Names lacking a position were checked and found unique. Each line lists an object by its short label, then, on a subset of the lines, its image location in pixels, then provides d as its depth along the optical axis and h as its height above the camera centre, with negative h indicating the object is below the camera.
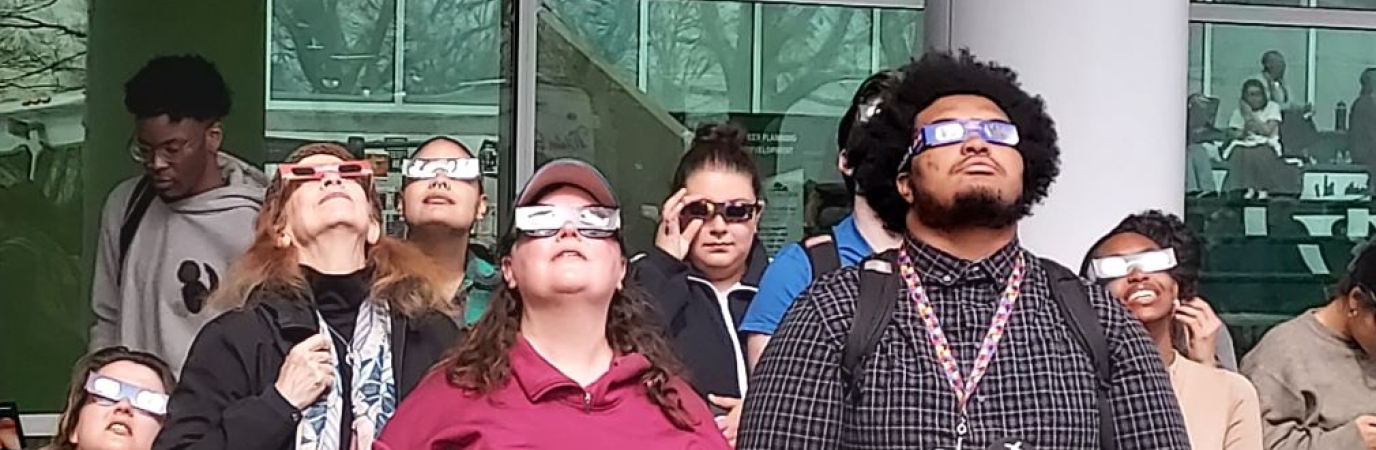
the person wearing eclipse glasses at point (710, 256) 4.77 -0.19
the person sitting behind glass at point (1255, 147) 9.34 +0.19
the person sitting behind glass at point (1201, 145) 9.25 +0.19
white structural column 6.39 +0.30
